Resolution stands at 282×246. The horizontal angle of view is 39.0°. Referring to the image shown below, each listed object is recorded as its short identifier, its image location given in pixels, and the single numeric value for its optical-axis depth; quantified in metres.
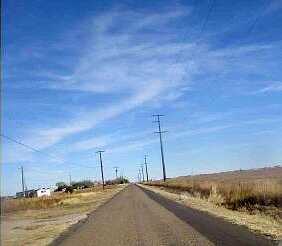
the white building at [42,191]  123.54
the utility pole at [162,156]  71.43
